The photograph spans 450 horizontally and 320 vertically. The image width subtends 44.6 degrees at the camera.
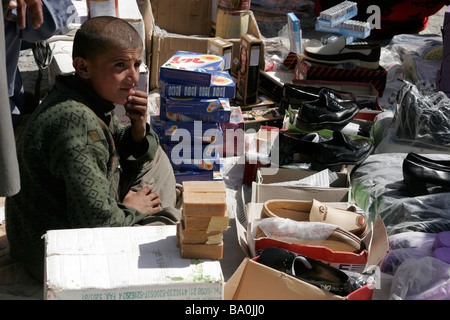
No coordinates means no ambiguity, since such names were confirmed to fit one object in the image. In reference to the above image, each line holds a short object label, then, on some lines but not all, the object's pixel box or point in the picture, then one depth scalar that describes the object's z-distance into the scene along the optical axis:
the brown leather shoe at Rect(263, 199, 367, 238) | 2.86
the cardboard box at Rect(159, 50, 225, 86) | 3.58
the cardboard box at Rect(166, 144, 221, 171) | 3.65
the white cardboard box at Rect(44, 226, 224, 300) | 1.73
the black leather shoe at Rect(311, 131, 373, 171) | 3.45
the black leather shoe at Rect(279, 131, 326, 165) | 3.57
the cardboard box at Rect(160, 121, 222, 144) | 3.66
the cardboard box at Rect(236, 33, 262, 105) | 4.47
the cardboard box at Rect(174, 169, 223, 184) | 3.66
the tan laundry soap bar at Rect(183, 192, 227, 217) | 1.84
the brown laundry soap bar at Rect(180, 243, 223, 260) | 1.88
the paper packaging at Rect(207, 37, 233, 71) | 4.47
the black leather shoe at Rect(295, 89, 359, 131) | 3.83
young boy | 2.15
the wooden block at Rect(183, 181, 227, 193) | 1.91
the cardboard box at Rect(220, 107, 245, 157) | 4.04
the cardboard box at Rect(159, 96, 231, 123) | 3.61
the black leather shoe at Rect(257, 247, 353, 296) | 2.40
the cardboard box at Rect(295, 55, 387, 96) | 4.65
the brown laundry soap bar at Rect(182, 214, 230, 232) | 1.86
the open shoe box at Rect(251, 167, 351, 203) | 3.22
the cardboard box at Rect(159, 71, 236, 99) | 3.61
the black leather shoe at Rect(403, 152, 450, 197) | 3.13
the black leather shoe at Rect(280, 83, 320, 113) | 4.21
